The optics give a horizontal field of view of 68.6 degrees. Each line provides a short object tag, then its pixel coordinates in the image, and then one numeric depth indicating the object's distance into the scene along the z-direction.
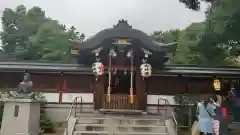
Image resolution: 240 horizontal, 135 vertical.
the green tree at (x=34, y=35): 23.38
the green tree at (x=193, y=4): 8.69
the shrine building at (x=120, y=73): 8.83
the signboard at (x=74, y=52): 9.11
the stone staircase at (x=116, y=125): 6.85
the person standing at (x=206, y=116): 5.57
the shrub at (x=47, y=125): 8.86
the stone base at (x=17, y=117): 7.19
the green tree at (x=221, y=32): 6.83
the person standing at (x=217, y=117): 4.88
